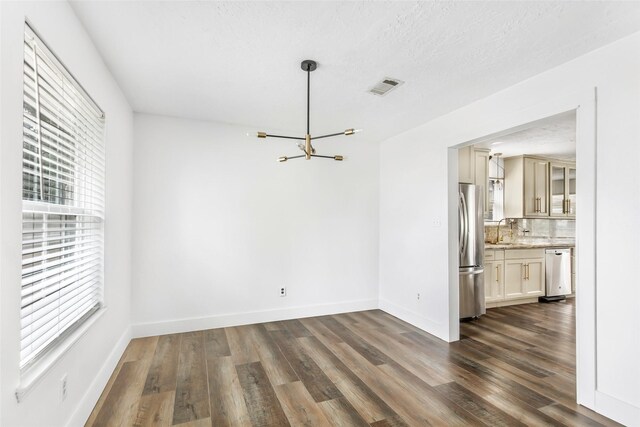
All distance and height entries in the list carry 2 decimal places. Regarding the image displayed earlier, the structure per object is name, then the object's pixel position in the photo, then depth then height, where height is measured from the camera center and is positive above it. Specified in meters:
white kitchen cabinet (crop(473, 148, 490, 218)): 4.75 +0.64
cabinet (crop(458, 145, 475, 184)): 4.48 +0.65
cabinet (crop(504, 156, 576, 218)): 5.66 +0.43
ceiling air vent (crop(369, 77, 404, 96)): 2.79 +1.14
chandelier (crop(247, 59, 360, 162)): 2.43 +1.12
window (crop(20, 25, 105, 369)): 1.49 +0.04
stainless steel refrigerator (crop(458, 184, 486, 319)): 4.23 -0.55
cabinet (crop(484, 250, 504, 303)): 4.81 -1.01
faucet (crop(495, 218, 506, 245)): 5.72 -0.41
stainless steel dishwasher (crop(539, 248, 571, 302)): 5.28 -1.08
